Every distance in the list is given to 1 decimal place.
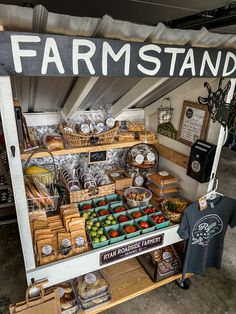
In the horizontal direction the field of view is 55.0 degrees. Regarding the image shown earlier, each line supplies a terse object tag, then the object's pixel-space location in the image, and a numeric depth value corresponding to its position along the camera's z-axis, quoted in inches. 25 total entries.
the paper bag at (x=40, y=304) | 49.1
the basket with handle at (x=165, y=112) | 78.1
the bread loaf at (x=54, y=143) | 64.4
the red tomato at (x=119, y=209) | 72.0
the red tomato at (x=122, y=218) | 68.4
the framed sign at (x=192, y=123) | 67.6
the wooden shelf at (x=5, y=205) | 105.3
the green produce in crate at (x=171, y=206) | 73.6
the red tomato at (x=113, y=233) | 62.9
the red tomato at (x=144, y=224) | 66.7
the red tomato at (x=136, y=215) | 70.1
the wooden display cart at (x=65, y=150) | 33.4
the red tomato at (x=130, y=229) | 64.6
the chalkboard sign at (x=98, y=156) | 72.3
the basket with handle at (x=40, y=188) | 61.1
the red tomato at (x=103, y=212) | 70.2
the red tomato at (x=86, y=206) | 72.0
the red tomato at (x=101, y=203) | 73.8
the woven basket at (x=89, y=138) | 64.7
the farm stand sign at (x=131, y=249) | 61.7
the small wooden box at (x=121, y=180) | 79.6
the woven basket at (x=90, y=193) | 71.4
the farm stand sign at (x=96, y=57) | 32.8
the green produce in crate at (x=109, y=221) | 65.9
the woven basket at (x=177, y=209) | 71.2
